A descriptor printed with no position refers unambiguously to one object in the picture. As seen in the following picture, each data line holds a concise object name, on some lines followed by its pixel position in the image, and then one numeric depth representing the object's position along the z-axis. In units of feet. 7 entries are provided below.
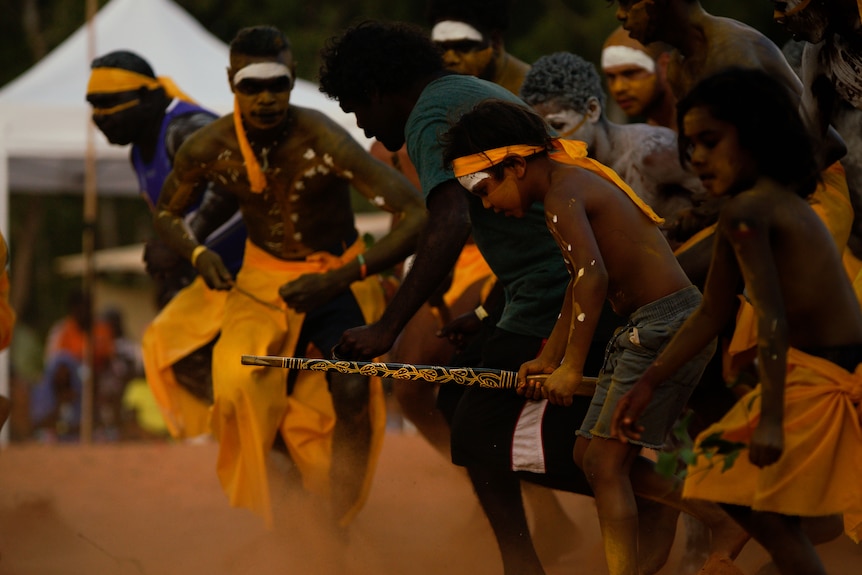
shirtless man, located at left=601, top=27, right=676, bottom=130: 44.78
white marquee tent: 77.30
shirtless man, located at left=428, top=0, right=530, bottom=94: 45.65
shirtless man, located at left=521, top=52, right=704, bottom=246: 37.93
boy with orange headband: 26.96
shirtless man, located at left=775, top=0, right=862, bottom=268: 29.71
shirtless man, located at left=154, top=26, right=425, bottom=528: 39.75
